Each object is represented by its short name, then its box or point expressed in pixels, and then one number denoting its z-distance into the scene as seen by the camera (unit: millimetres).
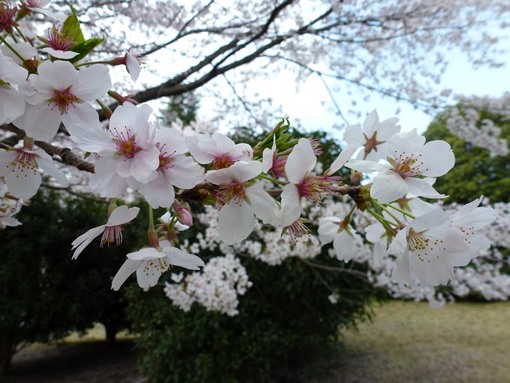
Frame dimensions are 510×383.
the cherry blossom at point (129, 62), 166
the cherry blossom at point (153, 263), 147
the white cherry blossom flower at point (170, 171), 126
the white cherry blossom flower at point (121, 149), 125
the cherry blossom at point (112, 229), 138
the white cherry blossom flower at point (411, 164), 142
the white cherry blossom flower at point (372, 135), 176
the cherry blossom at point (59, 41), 147
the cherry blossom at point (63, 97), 137
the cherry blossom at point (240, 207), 129
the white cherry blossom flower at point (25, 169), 159
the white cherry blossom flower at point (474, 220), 145
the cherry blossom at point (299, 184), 129
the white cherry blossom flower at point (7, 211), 227
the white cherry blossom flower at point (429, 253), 145
